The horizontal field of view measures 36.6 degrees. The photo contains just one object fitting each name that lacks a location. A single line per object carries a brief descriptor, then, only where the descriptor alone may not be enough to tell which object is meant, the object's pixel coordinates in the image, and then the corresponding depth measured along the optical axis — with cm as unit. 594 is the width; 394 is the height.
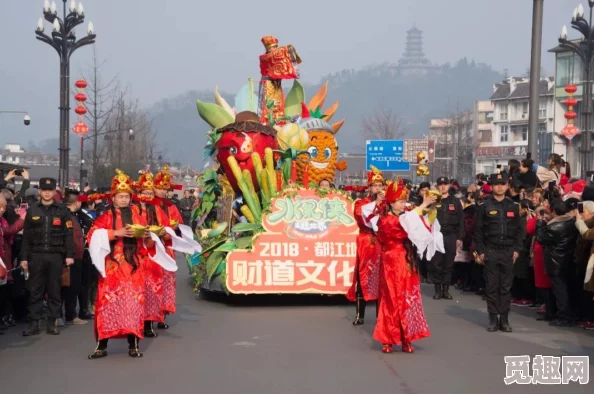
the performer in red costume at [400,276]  921
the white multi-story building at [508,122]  7781
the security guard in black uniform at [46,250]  1055
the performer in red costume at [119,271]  891
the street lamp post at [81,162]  3078
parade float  1296
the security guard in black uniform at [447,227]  1476
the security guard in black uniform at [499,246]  1088
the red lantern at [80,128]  2781
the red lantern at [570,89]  2311
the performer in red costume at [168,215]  1126
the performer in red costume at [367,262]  1106
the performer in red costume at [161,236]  971
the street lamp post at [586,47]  2078
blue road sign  3141
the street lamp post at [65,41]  2377
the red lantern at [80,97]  2633
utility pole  1602
